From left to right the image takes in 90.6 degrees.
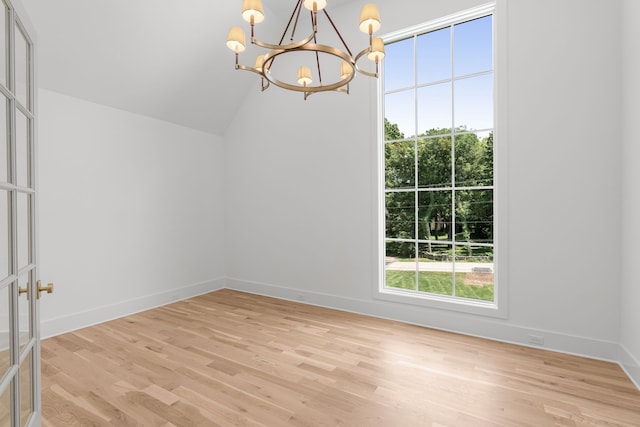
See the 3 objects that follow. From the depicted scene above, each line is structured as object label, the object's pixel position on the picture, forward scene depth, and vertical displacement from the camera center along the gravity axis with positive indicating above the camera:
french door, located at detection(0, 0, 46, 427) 1.17 -0.06
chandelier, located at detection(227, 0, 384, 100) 1.79 +1.08
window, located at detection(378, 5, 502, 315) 5.19 +0.79
